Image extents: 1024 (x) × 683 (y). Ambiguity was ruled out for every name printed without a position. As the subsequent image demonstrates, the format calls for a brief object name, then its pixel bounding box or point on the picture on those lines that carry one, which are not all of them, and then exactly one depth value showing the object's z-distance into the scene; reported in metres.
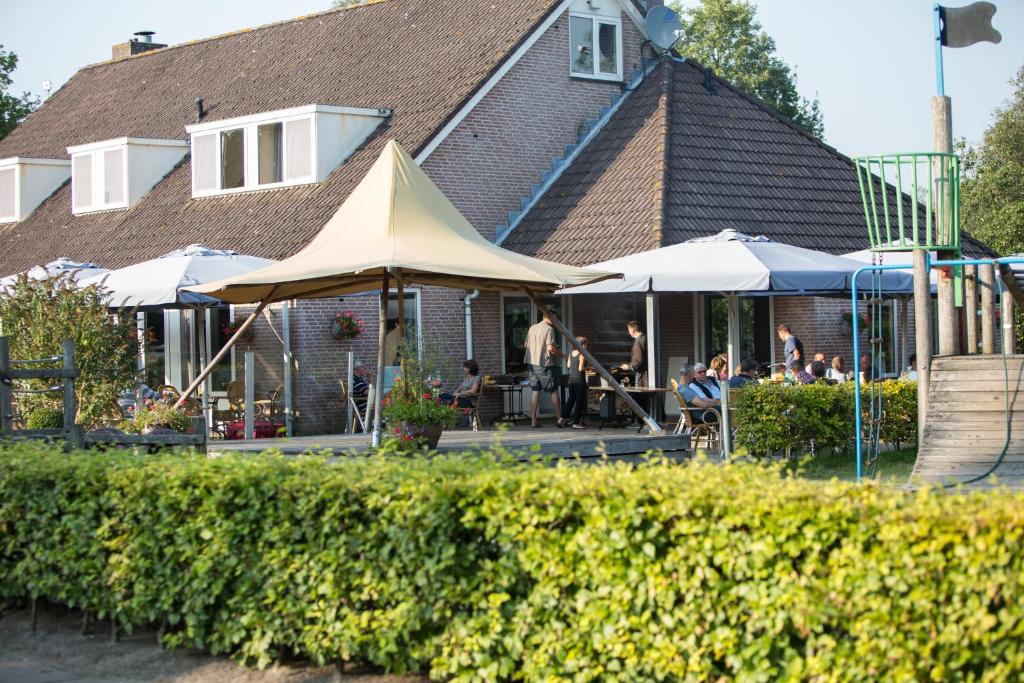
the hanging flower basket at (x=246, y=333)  22.36
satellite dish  26.45
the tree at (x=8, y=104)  43.06
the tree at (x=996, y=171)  46.03
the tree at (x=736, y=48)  61.00
